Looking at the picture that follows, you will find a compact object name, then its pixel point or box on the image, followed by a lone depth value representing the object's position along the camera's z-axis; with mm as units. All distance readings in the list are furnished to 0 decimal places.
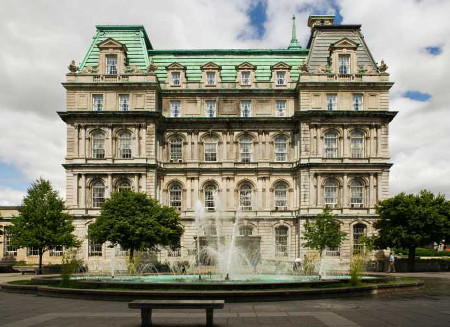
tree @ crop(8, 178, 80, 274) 40062
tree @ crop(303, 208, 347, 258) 41231
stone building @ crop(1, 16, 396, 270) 47750
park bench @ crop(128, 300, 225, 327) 13644
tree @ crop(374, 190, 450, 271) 40938
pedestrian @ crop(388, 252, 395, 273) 40438
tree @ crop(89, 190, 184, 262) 39250
